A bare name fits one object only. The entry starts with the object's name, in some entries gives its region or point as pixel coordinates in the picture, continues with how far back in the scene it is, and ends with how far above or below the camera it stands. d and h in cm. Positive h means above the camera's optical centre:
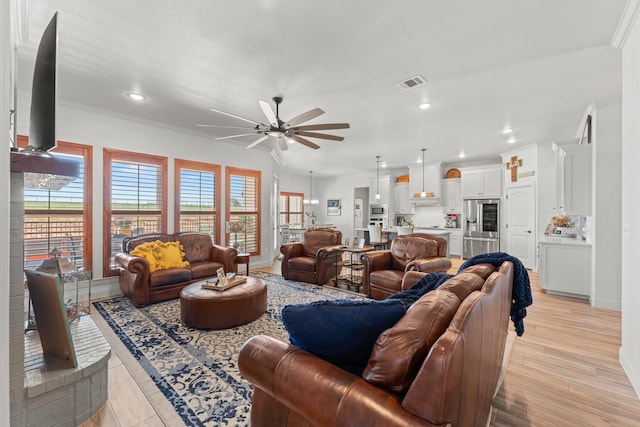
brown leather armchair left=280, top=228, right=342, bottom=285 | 499 -83
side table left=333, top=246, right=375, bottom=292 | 485 -95
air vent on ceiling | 318 +150
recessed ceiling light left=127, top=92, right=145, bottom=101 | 367 +152
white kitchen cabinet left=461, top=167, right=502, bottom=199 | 734 +80
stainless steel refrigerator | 730 -35
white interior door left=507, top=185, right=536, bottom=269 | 635 -26
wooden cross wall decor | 667 +113
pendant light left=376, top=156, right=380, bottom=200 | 913 +108
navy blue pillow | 126 -51
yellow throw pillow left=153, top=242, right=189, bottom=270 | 418 -66
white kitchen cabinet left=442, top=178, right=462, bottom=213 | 819 +52
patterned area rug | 191 -128
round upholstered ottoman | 304 -103
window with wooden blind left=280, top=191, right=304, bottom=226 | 1114 +19
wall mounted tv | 148 +63
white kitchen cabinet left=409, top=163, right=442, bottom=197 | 832 +104
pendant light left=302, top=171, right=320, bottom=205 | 1051 +41
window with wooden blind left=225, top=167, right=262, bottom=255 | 587 +12
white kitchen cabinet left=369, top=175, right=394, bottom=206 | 959 +81
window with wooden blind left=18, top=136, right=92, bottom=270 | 369 -9
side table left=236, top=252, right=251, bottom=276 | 476 -78
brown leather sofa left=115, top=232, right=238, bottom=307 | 377 -84
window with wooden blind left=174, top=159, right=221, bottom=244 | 514 +29
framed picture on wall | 1142 +23
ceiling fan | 311 +104
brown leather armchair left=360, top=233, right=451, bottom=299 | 387 -71
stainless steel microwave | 975 +11
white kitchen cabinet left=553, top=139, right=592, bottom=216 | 416 +53
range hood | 851 +37
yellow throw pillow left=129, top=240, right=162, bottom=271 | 405 -58
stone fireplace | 148 -96
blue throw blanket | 219 -55
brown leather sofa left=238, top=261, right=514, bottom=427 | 89 -64
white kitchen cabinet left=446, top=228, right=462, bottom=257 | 799 -82
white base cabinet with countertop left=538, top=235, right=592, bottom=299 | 421 -81
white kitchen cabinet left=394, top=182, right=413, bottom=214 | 941 +47
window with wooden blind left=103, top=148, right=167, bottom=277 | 436 +24
